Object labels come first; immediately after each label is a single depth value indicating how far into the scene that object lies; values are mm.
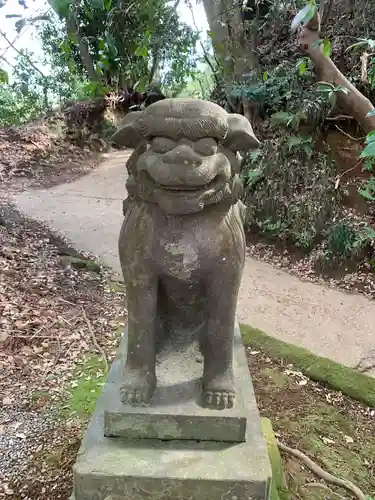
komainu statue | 1393
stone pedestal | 1551
